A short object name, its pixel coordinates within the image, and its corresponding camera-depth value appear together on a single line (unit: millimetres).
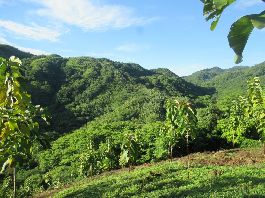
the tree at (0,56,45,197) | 4518
